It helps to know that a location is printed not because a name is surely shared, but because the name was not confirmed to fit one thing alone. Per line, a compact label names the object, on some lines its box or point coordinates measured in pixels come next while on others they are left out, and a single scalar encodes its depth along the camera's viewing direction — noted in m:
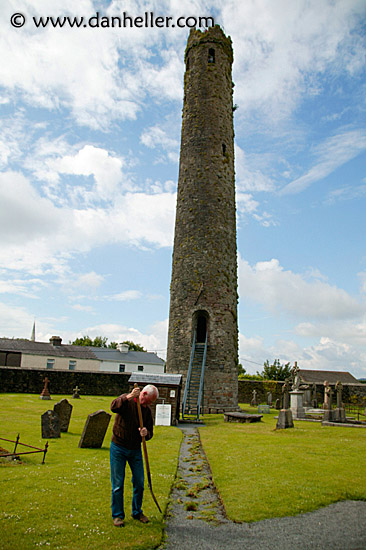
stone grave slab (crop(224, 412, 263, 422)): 19.27
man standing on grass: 5.69
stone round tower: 23.58
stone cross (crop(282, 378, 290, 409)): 17.88
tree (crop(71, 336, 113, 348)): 92.15
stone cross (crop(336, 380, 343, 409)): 19.08
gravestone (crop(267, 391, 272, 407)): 32.16
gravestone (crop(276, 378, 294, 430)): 15.87
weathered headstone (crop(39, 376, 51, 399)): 24.20
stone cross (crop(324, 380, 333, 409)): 19.89
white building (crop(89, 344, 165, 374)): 52.67
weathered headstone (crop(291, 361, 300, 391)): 22.20
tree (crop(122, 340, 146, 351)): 91.44
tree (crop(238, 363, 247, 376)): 77.88
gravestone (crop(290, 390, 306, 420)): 20.97
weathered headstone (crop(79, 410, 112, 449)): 10.60
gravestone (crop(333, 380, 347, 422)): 18.39
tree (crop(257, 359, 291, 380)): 46.72
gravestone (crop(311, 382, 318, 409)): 27.73
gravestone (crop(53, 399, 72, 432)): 12.70
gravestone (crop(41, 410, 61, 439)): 11.75
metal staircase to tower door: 21.85
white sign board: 16.94
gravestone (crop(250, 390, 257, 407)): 31.86
